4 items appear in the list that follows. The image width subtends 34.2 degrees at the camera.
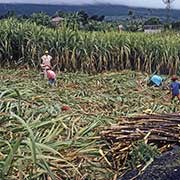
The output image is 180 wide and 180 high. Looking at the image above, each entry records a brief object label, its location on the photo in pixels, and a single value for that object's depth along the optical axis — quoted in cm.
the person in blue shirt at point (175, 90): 610
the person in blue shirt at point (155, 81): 757
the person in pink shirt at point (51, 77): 699
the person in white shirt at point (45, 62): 794
